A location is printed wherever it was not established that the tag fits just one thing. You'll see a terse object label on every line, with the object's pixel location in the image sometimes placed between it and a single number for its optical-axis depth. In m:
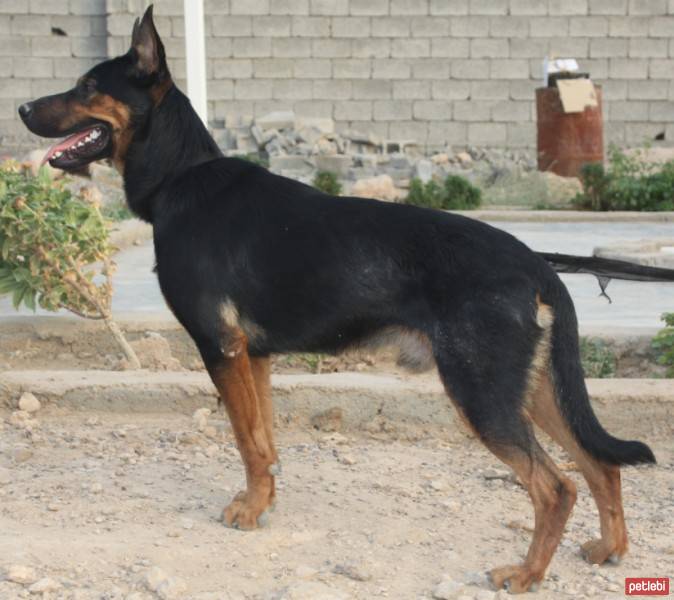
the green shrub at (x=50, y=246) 5.67
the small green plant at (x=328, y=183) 13.34
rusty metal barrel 15.03
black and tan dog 3.59
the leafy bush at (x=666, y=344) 5.64
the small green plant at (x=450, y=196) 12.98
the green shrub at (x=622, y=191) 12.91
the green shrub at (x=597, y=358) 5.76
